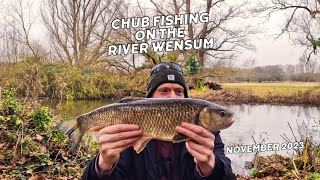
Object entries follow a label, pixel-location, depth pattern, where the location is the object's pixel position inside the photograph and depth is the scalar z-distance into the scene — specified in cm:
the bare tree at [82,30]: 574
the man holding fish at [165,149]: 87
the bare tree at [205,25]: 599
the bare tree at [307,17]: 759
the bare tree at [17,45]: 492
